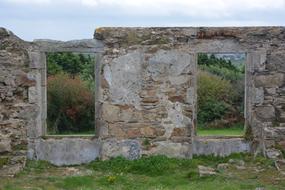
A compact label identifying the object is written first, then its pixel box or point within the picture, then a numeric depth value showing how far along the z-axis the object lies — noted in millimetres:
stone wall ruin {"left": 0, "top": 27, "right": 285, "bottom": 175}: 9414
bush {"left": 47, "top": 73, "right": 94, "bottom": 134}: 17078
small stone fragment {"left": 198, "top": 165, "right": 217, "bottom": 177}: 8422
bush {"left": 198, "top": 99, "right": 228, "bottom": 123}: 19141
